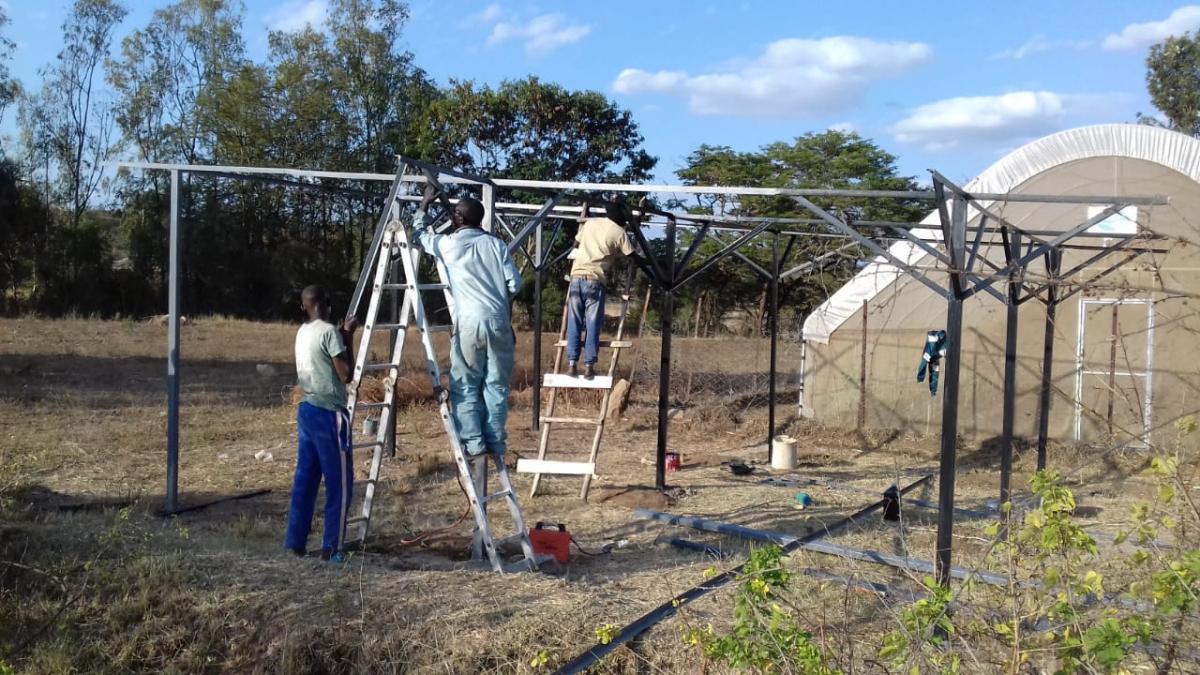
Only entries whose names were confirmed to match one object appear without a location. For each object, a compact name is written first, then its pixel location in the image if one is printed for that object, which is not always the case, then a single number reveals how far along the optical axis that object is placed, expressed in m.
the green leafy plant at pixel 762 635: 3.08
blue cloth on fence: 12.10
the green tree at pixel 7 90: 27.97
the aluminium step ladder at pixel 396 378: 6.15
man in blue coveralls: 6.31
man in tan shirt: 9.02
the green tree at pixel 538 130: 26.92
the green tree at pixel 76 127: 37.12
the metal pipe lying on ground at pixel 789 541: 6.79
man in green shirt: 6.24
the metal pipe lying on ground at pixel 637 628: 4.57
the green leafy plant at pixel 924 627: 2.96
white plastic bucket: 11.91
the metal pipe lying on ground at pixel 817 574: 5.99
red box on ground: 6.77
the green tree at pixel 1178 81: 32.28
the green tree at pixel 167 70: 36.38
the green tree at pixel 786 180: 28.48
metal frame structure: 6.42
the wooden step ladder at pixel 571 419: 8.55
